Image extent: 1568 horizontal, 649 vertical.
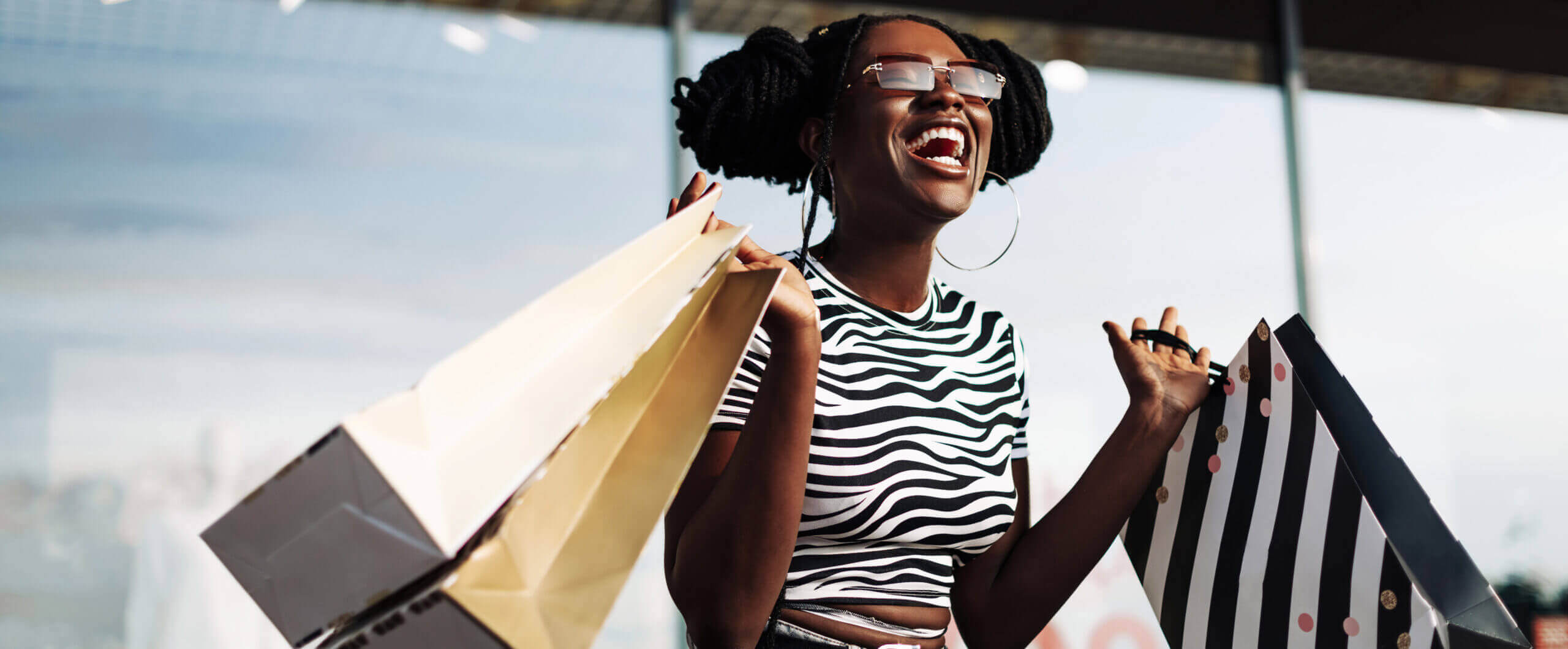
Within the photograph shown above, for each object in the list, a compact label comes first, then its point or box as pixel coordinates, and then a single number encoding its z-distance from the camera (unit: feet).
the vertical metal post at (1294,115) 11.57
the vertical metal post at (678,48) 9.68
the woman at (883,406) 3.46
